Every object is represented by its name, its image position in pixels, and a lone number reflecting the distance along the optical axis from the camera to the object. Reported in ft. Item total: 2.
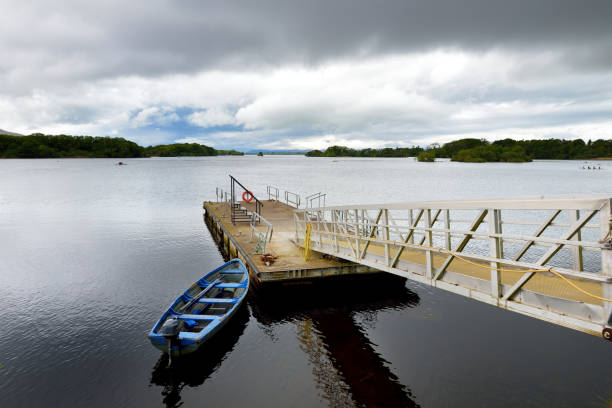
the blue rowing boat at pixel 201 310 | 26.99
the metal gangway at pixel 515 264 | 14.32
